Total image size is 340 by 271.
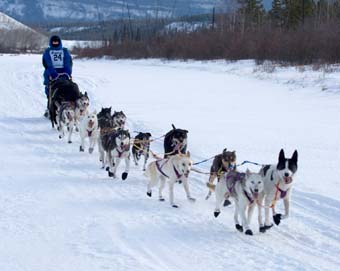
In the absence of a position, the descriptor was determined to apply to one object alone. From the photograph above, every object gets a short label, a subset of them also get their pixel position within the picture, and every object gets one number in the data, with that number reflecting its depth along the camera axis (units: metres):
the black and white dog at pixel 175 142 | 14.70
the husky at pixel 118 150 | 14.48
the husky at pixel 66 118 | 20.16
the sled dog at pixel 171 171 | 11.90
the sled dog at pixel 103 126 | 16.06
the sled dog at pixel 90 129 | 17.75
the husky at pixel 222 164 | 12.30
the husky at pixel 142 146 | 15.98
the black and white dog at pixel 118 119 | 17.69
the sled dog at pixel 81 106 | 20.95
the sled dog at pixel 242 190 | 9.87
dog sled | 22.30
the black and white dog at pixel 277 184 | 9.92
